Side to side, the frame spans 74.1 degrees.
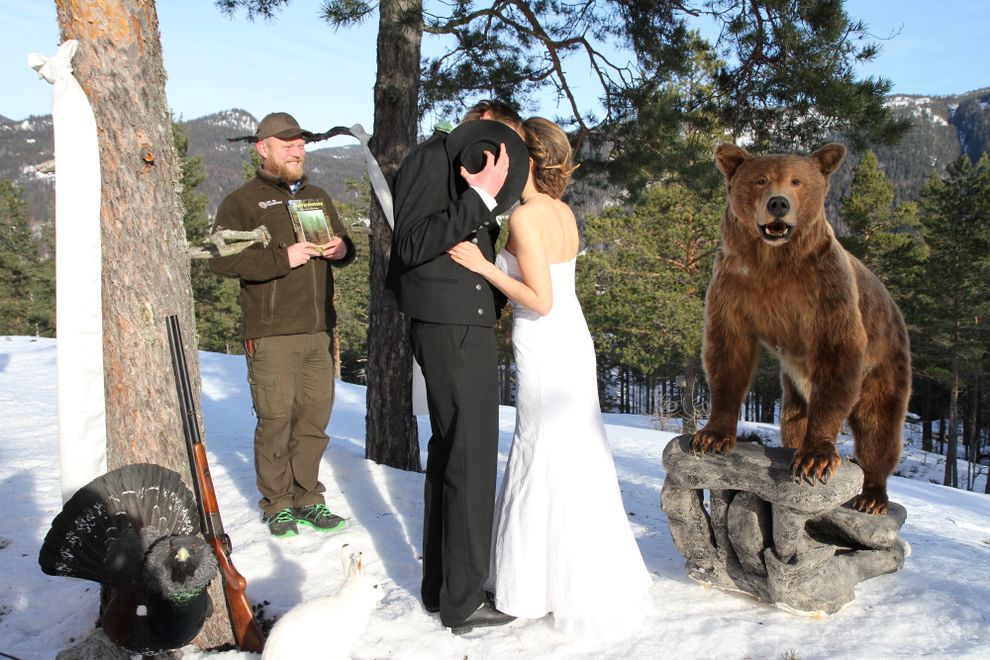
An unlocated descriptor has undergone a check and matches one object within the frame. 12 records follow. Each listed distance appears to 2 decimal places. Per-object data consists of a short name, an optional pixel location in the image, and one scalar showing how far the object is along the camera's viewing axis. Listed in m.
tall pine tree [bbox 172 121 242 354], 23.92
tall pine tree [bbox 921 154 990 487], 17.84
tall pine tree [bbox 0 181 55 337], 29.30
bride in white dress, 2.57
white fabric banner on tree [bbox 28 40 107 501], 2.17
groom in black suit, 2.51
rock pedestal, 2.59
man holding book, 3.39
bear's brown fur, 2.52
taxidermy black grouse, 2.05
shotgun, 2.37
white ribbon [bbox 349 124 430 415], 4.00
